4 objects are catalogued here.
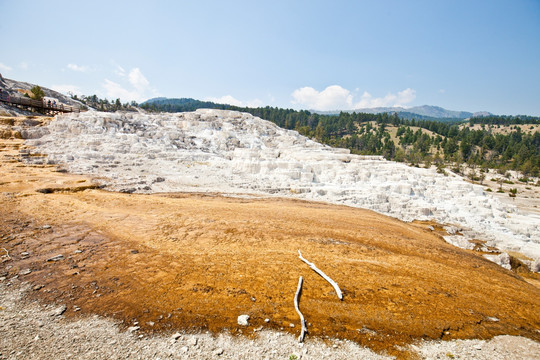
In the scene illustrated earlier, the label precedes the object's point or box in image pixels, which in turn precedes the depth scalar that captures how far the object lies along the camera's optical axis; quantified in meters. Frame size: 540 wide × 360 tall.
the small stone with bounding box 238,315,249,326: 5.04
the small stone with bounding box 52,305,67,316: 5.07
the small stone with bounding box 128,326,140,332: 4.71
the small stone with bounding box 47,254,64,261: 7.23
